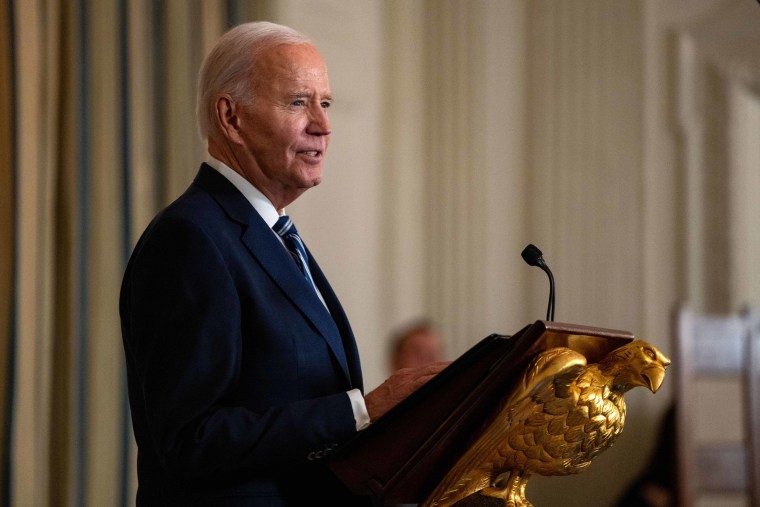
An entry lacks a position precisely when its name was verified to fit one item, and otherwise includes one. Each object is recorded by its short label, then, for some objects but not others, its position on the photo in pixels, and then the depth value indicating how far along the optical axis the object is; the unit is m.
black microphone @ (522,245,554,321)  6.68
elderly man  6.60
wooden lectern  6.56
